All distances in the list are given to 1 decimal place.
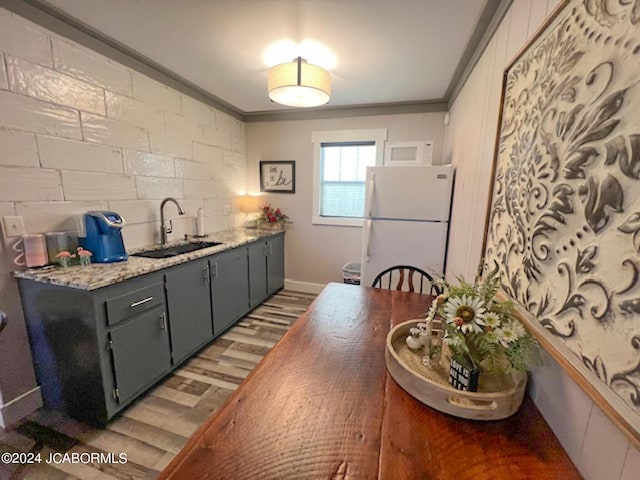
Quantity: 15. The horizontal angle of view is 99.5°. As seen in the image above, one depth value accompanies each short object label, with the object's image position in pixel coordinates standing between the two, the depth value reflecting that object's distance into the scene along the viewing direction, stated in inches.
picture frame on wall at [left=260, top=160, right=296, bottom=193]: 144.6
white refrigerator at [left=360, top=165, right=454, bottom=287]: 94.5
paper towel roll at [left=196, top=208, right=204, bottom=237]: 113.3
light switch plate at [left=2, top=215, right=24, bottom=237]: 59.1
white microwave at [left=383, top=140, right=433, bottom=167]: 123.3
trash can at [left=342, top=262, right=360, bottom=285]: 127.2
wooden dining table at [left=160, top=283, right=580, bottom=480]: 24.1
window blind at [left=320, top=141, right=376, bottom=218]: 135.3
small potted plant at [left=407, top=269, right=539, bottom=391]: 29.7
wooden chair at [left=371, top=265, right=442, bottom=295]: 77.4
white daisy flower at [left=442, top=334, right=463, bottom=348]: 29.9
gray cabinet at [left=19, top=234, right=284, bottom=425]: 58.8
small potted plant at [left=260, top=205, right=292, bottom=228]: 146.3
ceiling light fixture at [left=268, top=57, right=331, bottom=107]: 71.6
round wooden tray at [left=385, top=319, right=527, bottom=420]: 29.4
